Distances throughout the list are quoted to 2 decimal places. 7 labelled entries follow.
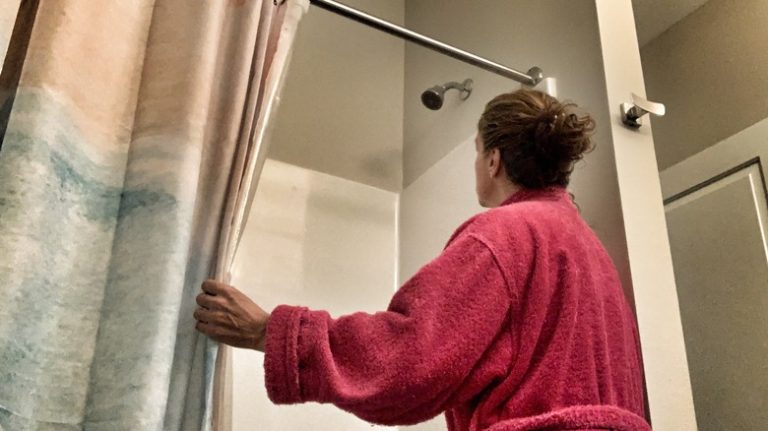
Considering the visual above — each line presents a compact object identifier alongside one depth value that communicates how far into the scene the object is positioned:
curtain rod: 1.45
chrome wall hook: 1.24
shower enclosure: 1.35
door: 1.54
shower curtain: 0.81
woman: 0.86
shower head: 1.78
